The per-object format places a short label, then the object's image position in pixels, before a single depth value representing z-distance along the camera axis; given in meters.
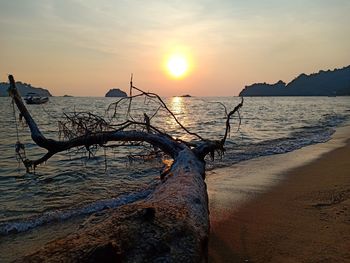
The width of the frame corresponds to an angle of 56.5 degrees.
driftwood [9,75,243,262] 2.11
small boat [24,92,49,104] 62.72
